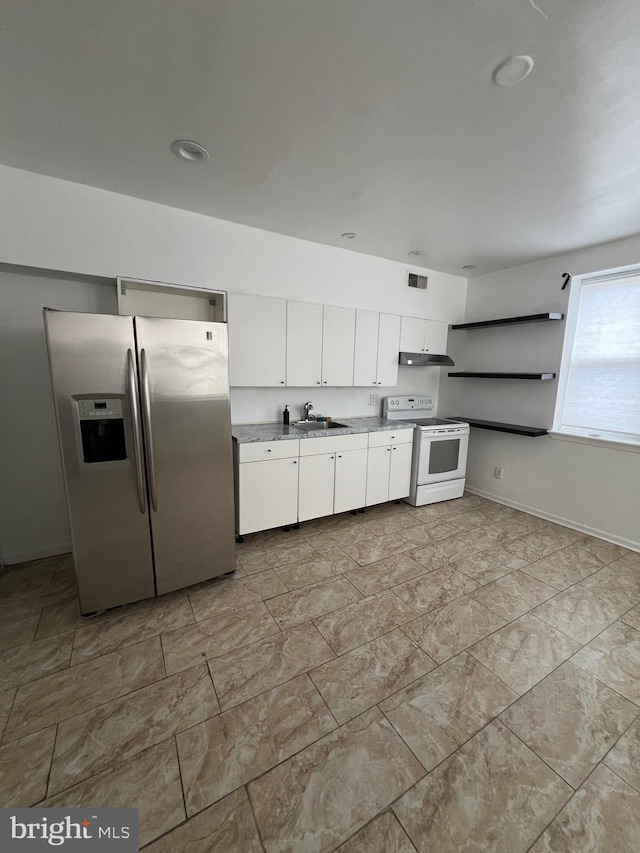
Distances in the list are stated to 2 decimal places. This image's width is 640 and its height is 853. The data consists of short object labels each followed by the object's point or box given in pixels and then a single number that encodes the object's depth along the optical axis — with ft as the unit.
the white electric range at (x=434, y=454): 12.10
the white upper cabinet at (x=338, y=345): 10.80
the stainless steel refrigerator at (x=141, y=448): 6.03
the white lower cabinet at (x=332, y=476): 9.93
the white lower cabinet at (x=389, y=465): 11.23
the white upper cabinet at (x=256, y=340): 9.32
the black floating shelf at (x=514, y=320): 10.74
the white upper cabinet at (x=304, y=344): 10.13
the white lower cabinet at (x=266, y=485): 8.93
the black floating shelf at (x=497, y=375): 11.12
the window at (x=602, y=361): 9.76
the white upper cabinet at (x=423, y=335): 12.63
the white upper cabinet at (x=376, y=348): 11.55
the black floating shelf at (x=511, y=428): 11.24
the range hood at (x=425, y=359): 12.46
